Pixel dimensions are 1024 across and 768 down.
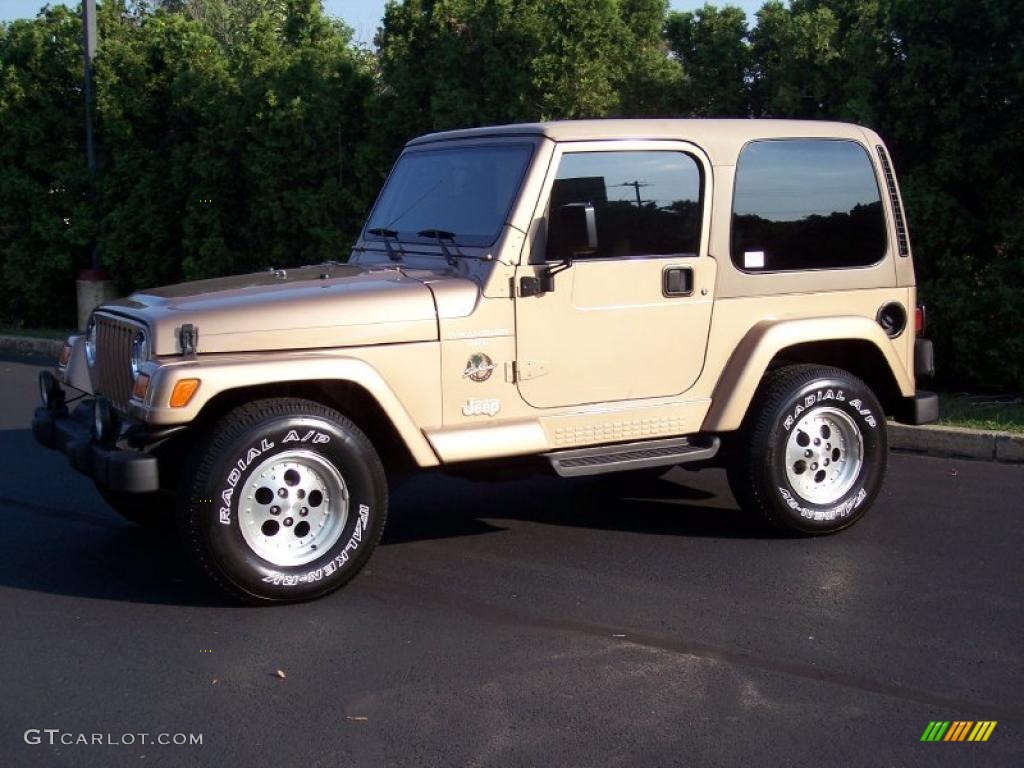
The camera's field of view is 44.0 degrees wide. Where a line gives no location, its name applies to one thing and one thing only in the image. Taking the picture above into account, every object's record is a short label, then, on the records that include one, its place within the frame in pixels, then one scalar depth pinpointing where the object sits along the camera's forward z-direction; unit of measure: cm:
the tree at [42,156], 1714
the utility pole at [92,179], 1634
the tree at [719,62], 1158
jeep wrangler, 546
